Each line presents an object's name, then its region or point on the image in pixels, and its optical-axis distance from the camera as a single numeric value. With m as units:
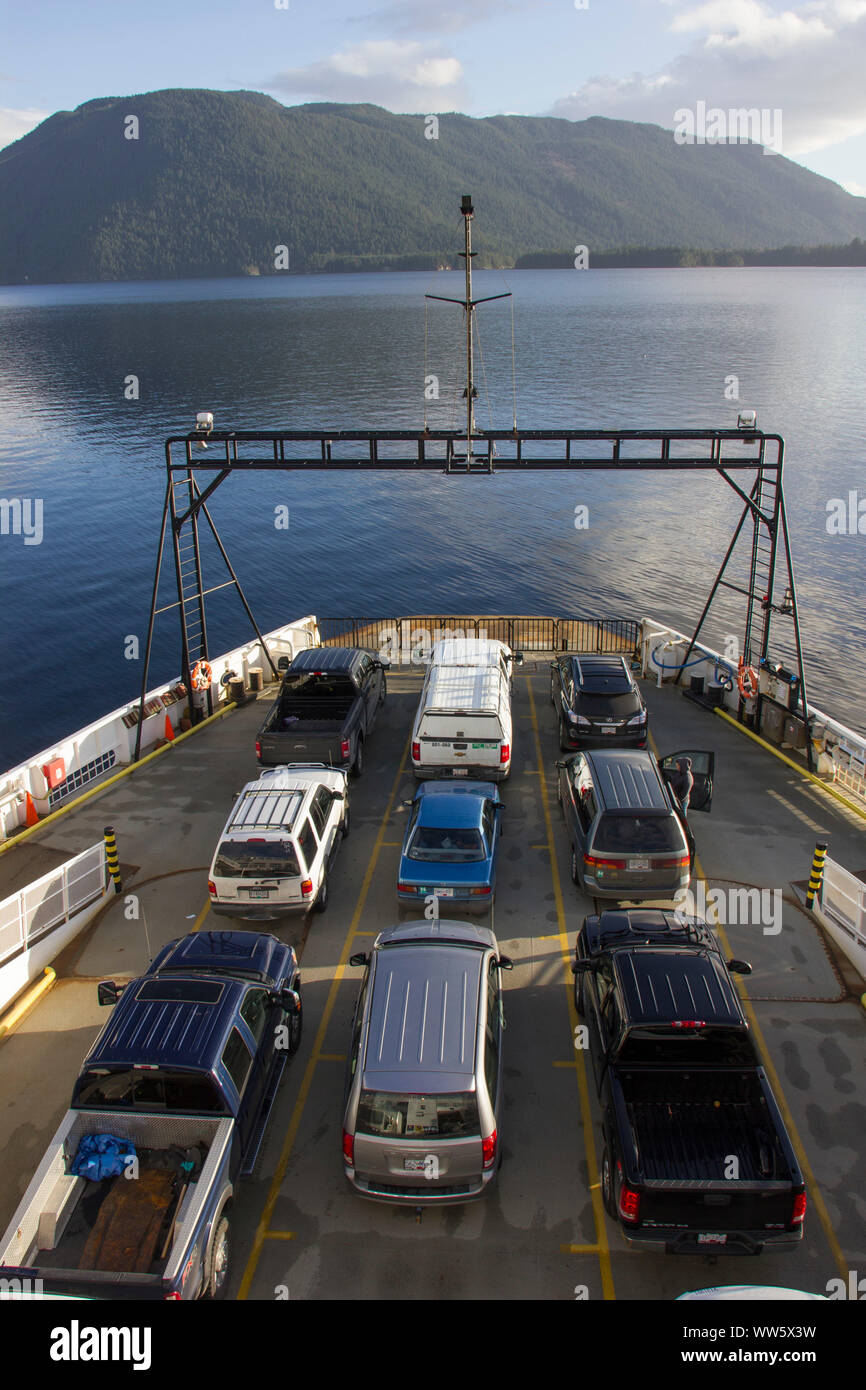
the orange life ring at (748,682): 18.38
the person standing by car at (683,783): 13.53
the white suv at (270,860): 11.34
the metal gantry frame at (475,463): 18.34
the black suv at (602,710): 15.85
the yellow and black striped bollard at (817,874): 12.10
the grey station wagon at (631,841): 11.48
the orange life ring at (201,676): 18.75
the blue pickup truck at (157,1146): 6.60
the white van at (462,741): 14.72
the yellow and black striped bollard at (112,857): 12.69
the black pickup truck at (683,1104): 6.97
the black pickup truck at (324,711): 15.18
